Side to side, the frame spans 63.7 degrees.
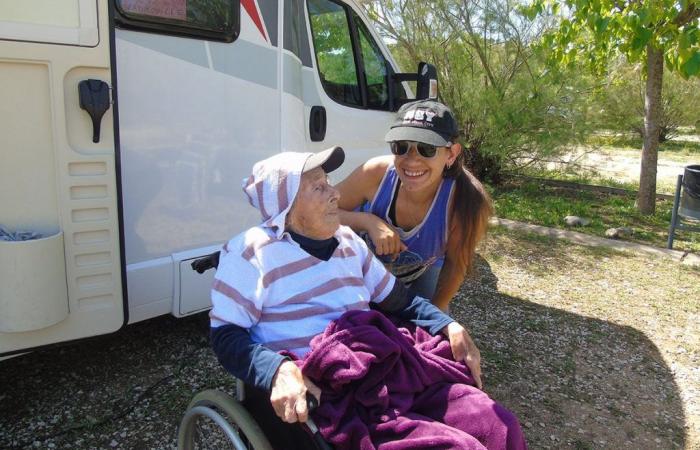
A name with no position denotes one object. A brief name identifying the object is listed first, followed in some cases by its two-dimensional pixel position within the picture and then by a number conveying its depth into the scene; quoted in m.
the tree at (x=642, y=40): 4.77
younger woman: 2.31
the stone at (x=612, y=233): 6.54
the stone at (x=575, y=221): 7.03
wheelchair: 1.55
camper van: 2.13
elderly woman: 1.56
